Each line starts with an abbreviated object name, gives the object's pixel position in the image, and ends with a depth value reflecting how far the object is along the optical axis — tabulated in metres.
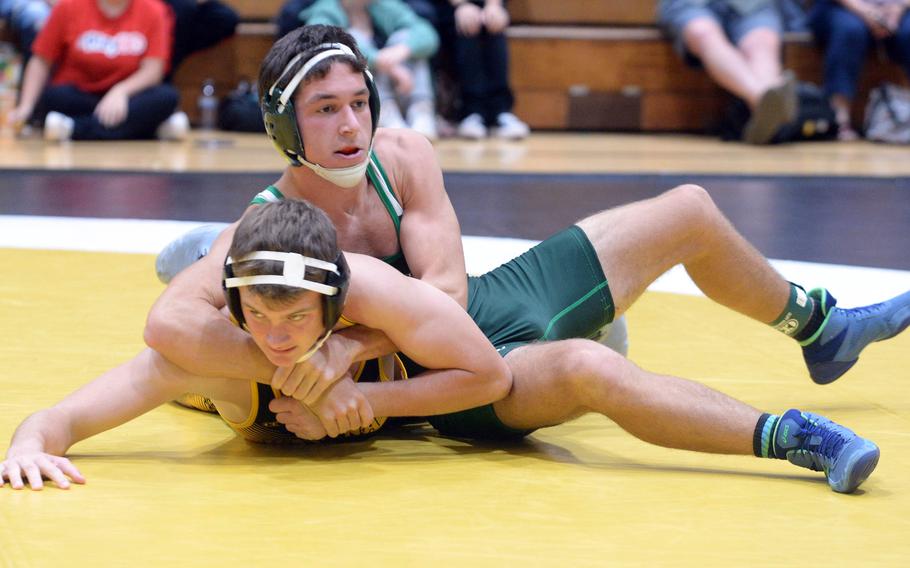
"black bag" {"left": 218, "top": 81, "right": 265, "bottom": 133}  17.59
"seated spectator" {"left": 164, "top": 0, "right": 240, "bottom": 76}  16.89
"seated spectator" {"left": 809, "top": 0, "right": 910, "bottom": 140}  16.84
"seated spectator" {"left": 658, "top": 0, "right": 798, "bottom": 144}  16.50
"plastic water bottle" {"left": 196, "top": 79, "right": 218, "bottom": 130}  17.91
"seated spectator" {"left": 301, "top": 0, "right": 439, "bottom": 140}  15.80
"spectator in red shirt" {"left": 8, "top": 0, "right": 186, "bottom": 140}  15.38
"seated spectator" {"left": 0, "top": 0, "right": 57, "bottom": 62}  16.16
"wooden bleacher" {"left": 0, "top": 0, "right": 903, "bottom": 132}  18.08
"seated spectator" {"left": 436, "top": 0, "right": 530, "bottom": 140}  16.45
